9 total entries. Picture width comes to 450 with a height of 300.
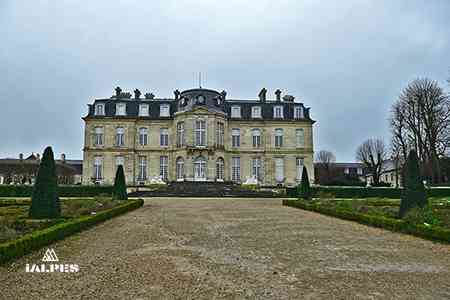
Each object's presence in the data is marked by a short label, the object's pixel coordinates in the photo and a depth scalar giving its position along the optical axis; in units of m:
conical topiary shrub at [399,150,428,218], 9.99
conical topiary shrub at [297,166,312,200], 19.27
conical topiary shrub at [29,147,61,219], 9.27
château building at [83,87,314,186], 33.94
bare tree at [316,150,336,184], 57.47
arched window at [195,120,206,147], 32.34
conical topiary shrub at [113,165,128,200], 17.14
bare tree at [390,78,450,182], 26.91
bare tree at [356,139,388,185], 51.41
